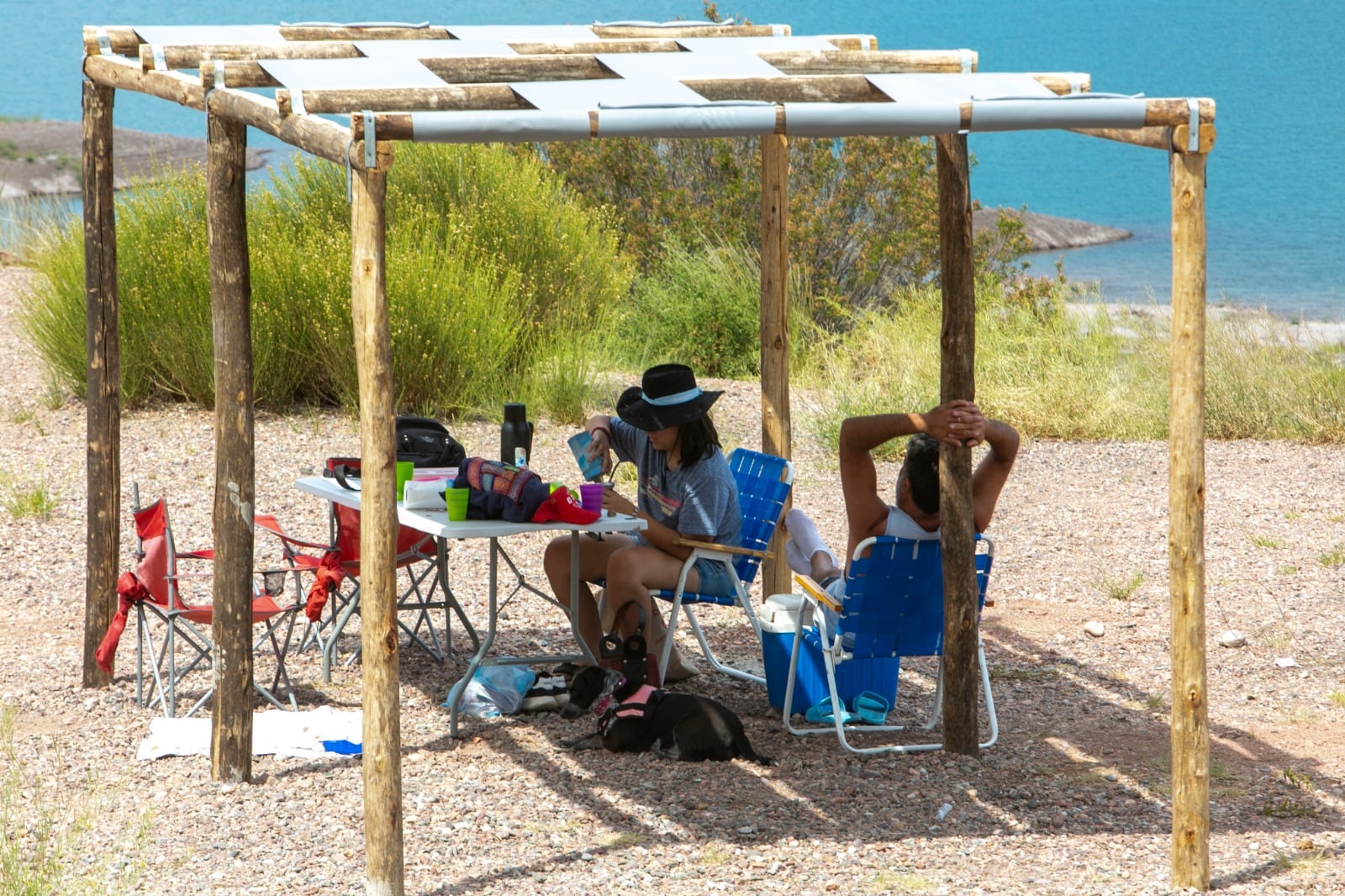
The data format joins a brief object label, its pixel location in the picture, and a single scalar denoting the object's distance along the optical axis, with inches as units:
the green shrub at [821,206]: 1002.7
